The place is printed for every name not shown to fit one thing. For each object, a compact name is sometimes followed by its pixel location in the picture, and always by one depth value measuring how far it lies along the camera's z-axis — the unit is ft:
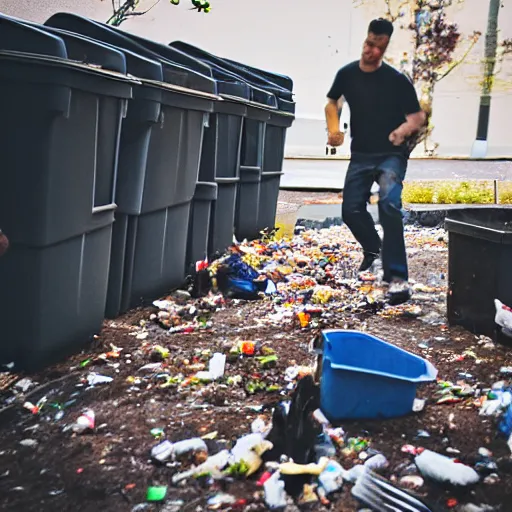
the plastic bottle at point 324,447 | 6.68
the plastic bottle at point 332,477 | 6.05
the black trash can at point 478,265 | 9.70
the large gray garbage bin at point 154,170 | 10.78
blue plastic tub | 7.23
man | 12.82
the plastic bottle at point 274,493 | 5.78
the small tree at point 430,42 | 37.73
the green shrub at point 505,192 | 28.30
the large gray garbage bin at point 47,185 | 7.84
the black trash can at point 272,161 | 19.48
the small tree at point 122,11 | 23.90
